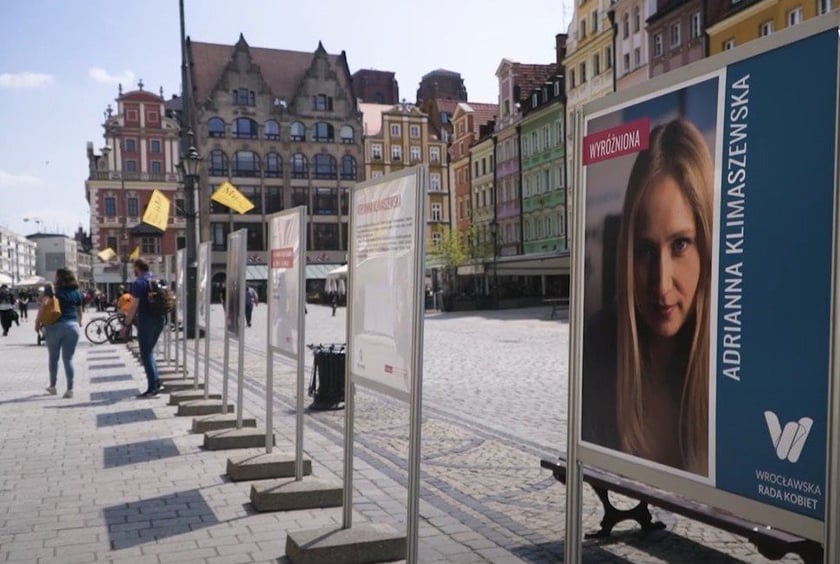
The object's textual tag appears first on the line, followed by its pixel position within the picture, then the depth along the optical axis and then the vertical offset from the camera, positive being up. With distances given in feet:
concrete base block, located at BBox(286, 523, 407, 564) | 16.08 -4.72
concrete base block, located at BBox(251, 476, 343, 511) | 20.34 -4.82
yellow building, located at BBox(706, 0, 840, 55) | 106.32 +30.70
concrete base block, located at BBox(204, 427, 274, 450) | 27.84 -4.91
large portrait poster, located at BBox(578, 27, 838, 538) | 7.82 -0.12
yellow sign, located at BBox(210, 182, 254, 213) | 58.70 +4.66
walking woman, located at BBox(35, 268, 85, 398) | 41.75 -2.20
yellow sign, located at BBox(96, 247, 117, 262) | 145.18 +2.86
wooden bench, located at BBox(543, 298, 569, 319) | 130.62 -4.51
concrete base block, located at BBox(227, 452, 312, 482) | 22.88 -4.75
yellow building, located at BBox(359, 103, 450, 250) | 284.00 +37.45
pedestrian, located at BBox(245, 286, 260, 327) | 108.67 -4.24
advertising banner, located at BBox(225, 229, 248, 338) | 28.60 -0.35
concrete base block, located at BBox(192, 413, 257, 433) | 30.32 -4.82
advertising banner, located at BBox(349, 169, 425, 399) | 14.62 -0.13
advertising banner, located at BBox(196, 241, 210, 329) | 39.65 -0.60
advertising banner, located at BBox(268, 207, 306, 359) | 21.68 -0.10
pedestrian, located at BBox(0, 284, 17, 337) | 107.96 -4.82
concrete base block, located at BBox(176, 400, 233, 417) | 35.37 -5.08
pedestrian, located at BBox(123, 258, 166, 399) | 41.09 -2.16
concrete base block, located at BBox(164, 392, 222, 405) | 38.63 -5.07
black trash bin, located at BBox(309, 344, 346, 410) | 37.50 -4.32
